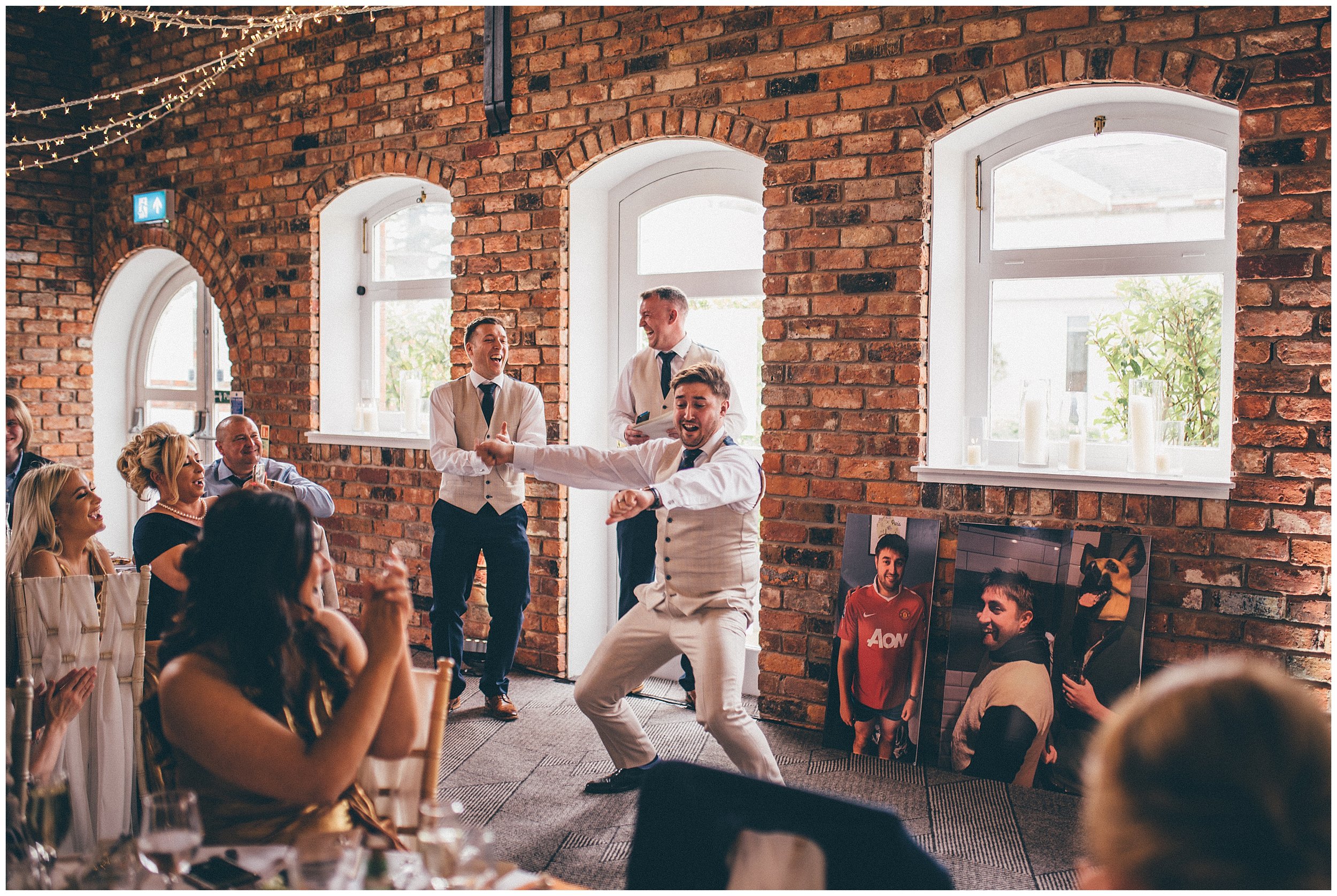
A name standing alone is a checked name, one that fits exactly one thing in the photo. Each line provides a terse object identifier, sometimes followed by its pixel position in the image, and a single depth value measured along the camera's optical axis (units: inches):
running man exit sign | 231.1
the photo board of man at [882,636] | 141.6
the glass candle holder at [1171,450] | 130.7
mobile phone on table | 51.4
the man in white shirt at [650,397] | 161.2
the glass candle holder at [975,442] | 145.3
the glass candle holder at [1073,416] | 142.3
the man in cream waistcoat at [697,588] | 112.6
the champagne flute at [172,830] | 48.9
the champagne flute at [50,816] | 52.9
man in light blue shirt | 153.5
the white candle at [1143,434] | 133.2
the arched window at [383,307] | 208.1
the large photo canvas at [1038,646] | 127.5
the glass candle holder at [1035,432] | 139.9
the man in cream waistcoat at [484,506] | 161.6
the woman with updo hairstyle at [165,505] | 106.7
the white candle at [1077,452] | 136.8
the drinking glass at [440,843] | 48.7
